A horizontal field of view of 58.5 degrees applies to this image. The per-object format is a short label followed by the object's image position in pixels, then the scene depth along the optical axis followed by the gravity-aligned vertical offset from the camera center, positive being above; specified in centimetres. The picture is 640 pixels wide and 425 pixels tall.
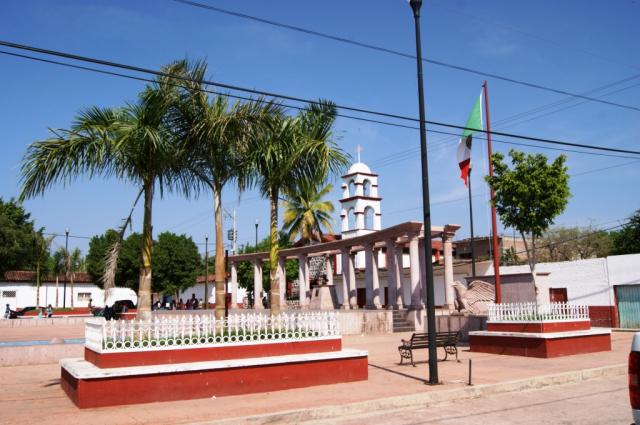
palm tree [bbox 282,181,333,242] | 4578 +503
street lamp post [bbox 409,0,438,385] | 1234 +149
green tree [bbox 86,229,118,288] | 6419 +361
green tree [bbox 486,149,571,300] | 1886 +274
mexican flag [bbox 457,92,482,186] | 2256 +549
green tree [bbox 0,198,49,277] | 5034 +410
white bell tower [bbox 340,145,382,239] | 4362 +595
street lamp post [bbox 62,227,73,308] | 5812 +270
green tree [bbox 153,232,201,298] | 6325 +210
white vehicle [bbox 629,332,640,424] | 496 -93
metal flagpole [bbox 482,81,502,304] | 2252 +156
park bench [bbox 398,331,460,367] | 1546 -181
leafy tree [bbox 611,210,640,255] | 4491 +267
